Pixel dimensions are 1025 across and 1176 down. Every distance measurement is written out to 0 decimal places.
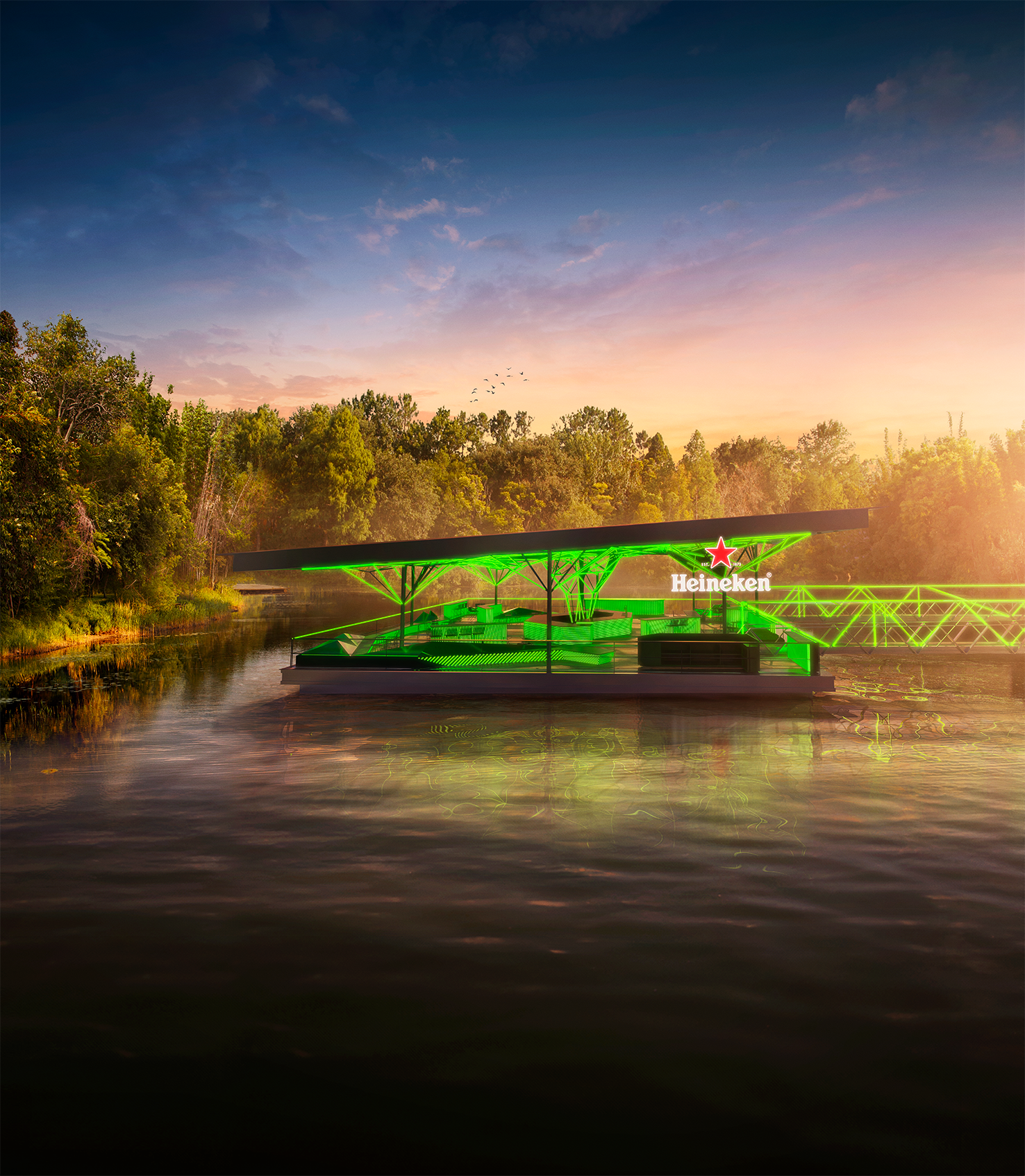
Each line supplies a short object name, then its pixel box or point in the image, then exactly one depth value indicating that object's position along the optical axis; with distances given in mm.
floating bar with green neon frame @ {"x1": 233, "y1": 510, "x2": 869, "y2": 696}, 20344
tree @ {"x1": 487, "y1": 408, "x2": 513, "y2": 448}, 130375
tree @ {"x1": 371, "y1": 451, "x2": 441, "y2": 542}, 104812
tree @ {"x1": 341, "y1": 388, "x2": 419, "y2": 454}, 129625
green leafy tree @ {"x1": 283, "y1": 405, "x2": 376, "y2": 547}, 102625
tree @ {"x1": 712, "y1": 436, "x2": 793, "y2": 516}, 126500
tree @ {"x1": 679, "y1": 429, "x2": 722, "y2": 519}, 115125
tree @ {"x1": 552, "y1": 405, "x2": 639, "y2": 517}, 120375
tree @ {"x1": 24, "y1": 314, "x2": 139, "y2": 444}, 41719
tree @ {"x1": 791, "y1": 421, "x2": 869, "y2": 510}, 91000
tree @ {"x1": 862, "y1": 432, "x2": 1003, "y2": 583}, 57938
